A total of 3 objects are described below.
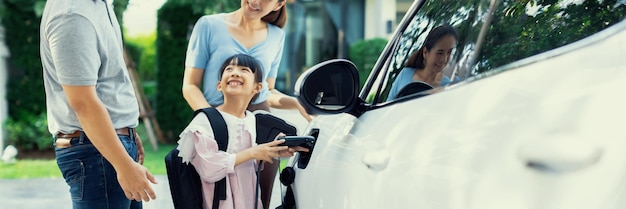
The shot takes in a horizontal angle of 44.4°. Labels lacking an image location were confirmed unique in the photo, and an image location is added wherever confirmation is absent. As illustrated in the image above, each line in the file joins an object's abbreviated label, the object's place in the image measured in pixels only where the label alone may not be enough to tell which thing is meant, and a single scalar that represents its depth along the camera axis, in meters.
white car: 1.19
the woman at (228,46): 3.46
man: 2.08
